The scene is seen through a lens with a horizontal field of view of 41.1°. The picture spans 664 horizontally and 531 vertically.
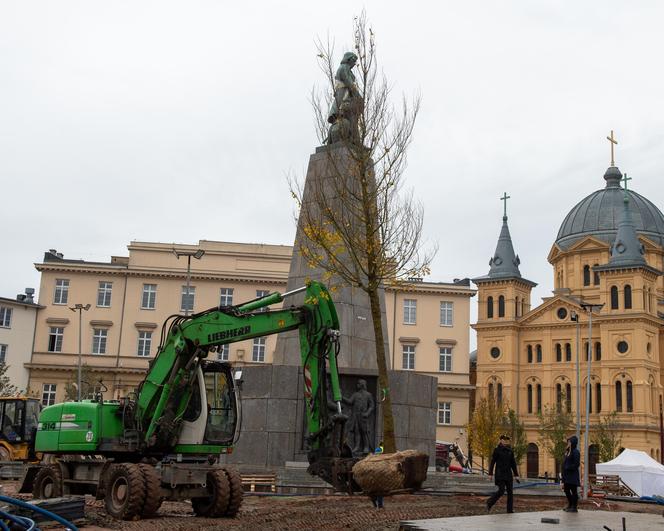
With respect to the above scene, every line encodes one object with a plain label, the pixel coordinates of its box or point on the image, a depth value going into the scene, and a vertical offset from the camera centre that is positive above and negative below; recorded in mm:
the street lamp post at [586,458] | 25964 -68
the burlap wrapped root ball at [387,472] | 11875 -312
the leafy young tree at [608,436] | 64500 +1623
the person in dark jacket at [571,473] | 16359 -322
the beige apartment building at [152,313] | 63656 +9192
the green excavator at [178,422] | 14180 +268
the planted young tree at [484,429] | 64312 +1690
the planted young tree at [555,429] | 67981 +2086
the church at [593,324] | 77375 +12072
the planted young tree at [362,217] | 21281 +5588
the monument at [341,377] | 21328 +1688
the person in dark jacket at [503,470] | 16016 -302
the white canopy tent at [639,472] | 34125 -534
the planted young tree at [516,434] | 73875 +1591
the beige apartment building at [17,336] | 62719 +6764
